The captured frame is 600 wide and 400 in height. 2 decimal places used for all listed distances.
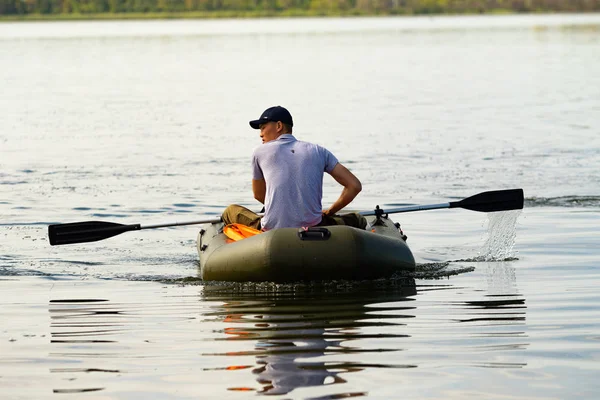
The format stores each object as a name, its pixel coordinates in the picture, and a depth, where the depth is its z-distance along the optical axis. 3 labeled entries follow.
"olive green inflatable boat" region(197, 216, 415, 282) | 18.16
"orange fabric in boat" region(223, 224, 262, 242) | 19.70
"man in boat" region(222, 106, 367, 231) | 18.50
